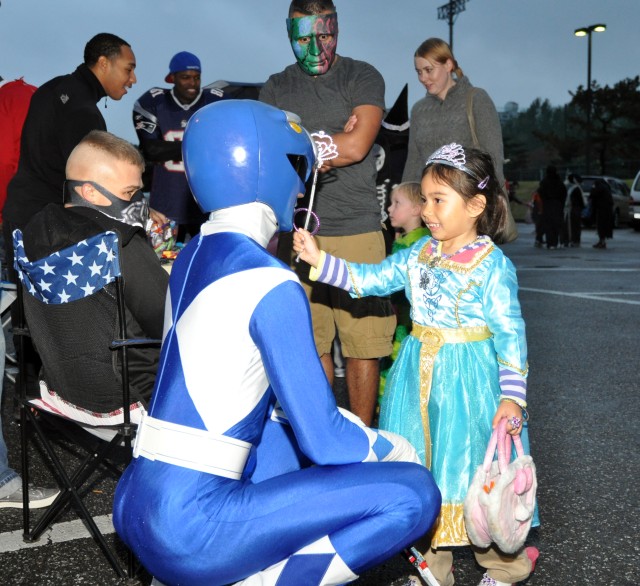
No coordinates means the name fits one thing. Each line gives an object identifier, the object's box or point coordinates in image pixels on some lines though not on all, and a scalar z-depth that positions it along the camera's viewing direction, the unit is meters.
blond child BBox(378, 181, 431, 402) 4.96
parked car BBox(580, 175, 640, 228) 28.61
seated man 3.12
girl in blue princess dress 2.92
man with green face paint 4.49
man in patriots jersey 6.46
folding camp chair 3.04
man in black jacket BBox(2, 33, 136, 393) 4.81
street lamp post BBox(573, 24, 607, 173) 39.94
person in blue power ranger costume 2.10
